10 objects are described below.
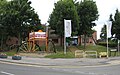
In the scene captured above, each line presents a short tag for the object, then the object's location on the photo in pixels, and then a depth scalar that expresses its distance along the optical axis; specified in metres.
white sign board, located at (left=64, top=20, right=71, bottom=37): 26.94
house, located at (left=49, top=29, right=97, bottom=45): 50.96
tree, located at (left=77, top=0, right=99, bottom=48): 42.71
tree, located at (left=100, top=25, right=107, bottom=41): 70.27
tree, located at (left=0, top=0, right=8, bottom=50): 40.58
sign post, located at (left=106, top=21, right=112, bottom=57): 26.91
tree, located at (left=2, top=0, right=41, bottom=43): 39.57
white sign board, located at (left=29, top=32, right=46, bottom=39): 31.18
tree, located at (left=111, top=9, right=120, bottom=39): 47.14
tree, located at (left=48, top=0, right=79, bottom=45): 38.29
